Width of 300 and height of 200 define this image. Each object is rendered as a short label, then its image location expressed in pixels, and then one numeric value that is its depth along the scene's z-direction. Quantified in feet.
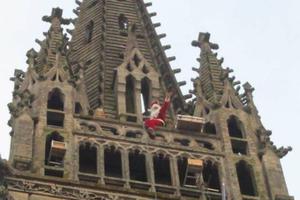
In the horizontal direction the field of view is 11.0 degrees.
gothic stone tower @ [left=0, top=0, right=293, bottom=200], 126.62
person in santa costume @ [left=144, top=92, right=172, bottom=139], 136.26
